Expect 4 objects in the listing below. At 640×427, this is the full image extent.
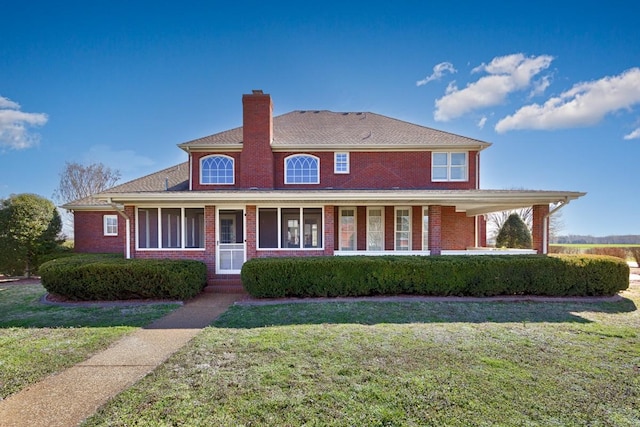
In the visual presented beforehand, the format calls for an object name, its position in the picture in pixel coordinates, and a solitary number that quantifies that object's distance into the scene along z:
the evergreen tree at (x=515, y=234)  19.48
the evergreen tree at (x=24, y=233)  14.64
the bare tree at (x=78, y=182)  34.34
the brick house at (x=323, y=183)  11.42
